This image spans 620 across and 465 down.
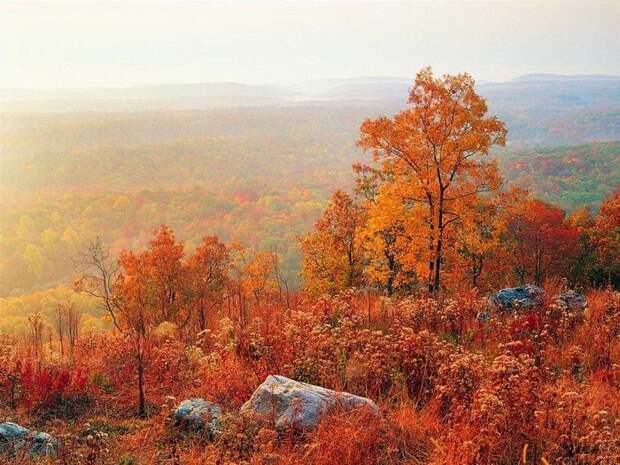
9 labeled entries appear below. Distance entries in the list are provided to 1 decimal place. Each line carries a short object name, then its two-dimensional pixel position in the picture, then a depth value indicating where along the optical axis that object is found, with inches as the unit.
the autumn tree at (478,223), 893.2
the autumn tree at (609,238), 1498.5
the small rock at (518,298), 454.1
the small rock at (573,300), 452.4
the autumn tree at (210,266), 1600.6
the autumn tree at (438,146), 830.5
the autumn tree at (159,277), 1480.1
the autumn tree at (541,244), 1711.4
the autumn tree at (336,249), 1273.4
